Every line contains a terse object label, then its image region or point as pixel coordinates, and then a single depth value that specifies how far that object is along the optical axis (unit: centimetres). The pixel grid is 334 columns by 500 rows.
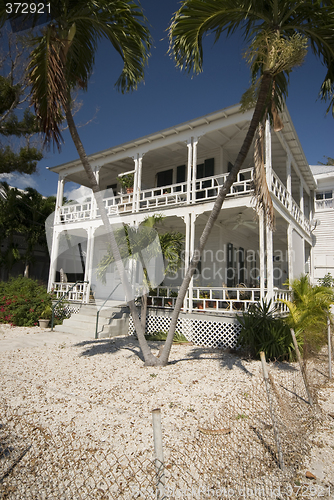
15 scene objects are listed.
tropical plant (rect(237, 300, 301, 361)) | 809
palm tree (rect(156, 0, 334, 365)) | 565
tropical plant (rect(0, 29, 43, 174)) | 1493
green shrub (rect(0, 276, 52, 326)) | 1354
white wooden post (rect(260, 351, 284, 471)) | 329
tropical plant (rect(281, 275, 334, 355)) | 897
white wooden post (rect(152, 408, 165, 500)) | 226
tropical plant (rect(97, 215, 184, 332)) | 877
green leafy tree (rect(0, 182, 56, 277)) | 2048
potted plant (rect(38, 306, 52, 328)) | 1292
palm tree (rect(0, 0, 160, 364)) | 616
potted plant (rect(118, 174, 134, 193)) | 1452
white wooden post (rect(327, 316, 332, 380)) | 695
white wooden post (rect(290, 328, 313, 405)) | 482
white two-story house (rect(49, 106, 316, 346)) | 1108
